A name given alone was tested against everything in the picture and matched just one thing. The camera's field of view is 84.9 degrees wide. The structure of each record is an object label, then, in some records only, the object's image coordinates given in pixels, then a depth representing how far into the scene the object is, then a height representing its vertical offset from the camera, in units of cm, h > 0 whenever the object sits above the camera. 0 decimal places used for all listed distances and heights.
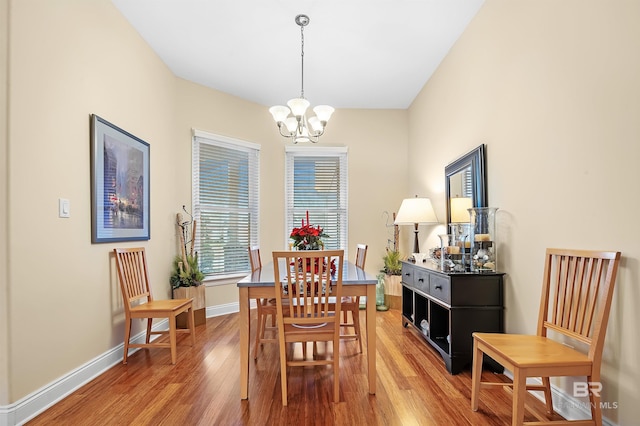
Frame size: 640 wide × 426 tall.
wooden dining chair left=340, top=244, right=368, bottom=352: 292 -75
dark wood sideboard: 256 -68
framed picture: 268 +30
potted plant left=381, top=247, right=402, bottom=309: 475 -85
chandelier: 305 +94
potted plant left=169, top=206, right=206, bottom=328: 386 -67
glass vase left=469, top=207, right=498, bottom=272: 266 -19
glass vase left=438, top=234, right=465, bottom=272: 274 -32
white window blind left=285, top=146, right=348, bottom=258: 521 +43
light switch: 232 +9
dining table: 226 -57
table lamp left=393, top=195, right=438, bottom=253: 391 +6
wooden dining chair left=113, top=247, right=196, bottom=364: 282 -73
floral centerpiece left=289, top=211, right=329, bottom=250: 275 -16
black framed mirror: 292 +35
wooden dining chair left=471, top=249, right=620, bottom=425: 162 -61
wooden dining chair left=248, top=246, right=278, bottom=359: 292 -80
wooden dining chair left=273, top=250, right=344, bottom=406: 212 -57
